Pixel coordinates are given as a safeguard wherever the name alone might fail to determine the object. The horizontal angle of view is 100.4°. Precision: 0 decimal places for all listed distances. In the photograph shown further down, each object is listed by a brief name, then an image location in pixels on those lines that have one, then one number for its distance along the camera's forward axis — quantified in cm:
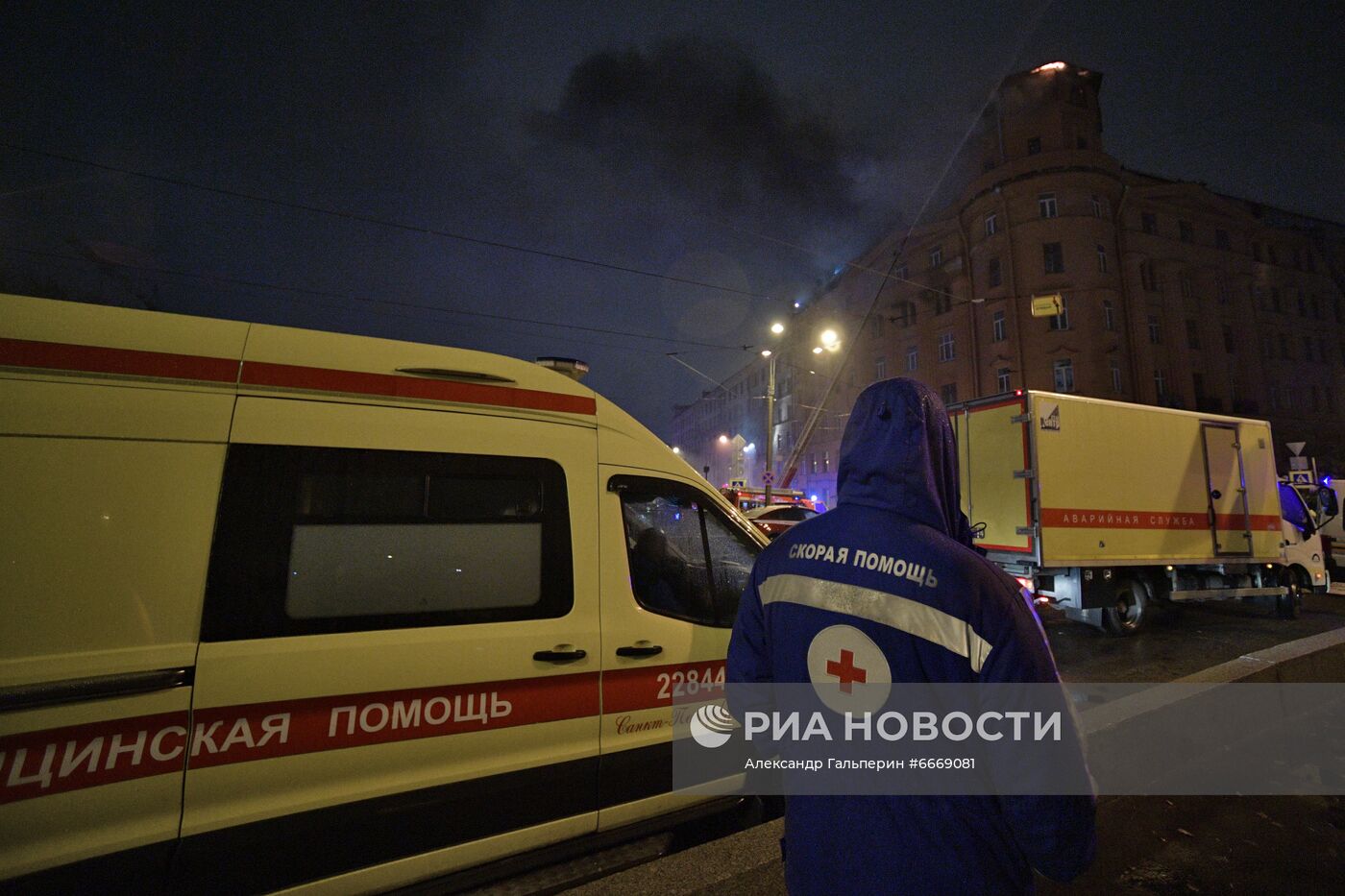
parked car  1118
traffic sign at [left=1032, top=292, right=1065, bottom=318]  1469
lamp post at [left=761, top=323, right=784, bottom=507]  1747
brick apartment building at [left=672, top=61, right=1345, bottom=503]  2731
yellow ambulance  172
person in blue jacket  119
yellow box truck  697
